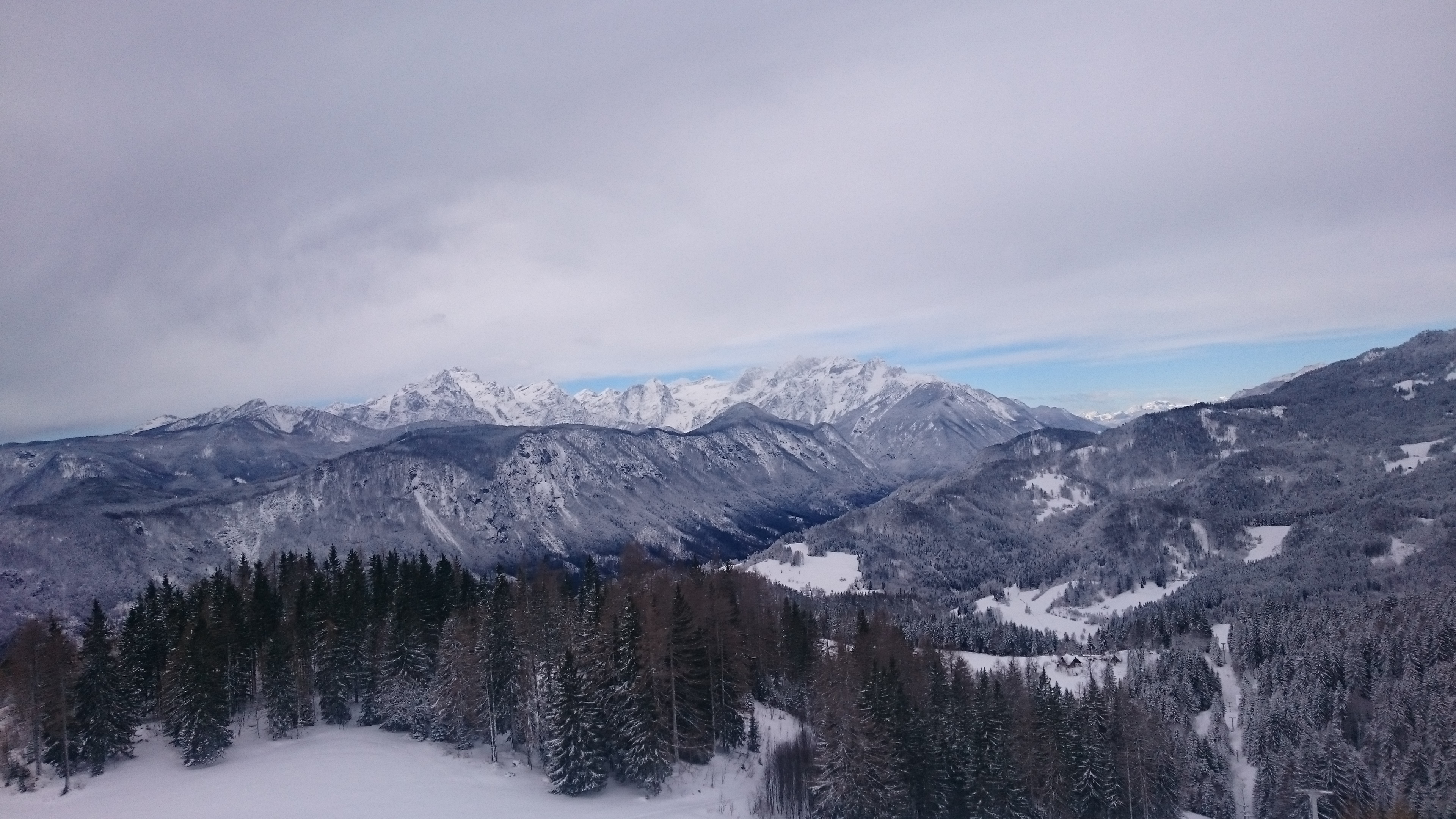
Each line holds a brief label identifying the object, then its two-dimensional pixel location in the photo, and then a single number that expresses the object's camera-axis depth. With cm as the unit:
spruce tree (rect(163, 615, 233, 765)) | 5231
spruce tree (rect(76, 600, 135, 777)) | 5069
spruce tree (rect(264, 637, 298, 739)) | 5788
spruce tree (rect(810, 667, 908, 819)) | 5094
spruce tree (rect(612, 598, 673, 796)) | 5272
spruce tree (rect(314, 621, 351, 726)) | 6103
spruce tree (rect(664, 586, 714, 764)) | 5656
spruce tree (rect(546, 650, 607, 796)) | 5138
